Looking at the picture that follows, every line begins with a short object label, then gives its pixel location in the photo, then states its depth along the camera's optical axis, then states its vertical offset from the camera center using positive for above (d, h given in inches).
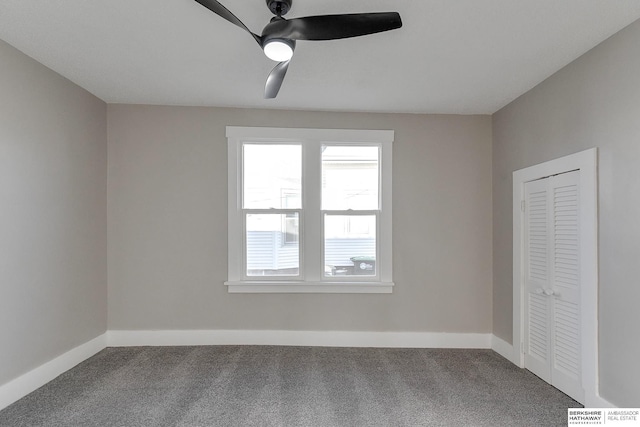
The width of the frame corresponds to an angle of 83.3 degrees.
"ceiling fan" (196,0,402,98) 71.3 +39.1
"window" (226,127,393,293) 155.1 +2.8
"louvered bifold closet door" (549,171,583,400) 107.3 -21.3
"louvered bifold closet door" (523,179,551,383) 121.0 -21.7
